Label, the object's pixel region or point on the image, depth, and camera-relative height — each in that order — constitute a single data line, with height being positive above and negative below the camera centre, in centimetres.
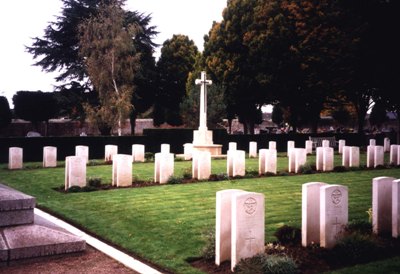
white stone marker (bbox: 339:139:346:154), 2439 -62
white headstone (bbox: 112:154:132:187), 1350 -125
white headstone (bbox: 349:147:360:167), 1884 -115
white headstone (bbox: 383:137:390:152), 2700 -76
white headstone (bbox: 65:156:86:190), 1286 -122
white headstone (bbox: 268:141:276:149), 2271 -69
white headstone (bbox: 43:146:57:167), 1911 -117
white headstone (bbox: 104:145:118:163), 2132 -102
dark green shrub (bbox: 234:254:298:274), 536 -168
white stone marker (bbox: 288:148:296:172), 1753 -115
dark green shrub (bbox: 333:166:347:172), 1751 -148
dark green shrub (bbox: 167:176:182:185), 1420 -162
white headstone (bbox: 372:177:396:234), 732 -124
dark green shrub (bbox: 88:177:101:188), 1332 -159
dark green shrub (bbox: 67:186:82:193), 1255 -171
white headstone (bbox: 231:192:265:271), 573 -126
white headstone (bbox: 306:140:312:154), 2550 -82
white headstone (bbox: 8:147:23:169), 1828 -119
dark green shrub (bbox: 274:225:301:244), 687 -164
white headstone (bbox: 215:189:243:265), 602 -132
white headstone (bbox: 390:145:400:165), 2000 -93
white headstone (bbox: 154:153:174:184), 1434 -120
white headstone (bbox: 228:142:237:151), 1975 -67
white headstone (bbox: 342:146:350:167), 1923 -109
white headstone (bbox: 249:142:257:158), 2428 -102
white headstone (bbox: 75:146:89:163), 1859 -89
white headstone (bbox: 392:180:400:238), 704 -124
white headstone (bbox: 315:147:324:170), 1778 -112
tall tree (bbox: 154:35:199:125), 4722 +638
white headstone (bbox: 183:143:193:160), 2355 -109
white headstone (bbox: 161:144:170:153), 2025 -80
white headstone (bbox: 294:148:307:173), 1728 -108
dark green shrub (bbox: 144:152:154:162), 2291 -136
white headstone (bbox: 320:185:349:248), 652 -122
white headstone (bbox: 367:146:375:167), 1909 -103
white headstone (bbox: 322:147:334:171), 1761 -113
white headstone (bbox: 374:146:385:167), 1891 -97
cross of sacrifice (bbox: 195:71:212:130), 2373 +173
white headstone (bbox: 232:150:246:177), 1582 -119
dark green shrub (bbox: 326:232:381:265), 614 -170
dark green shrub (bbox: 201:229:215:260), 630 -173
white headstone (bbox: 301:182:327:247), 662 -125
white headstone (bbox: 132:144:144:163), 2189 -112
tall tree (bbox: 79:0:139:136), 3088 +509
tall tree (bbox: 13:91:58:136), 3466 +201
